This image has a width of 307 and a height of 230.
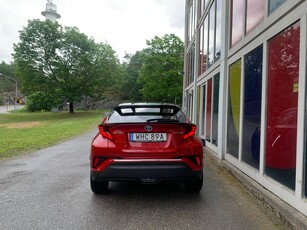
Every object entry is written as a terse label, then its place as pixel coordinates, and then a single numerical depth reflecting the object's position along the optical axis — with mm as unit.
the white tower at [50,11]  50356
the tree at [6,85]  69985
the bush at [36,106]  43071
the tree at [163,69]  30104
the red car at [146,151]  3196
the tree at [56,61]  27710
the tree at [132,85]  44694
